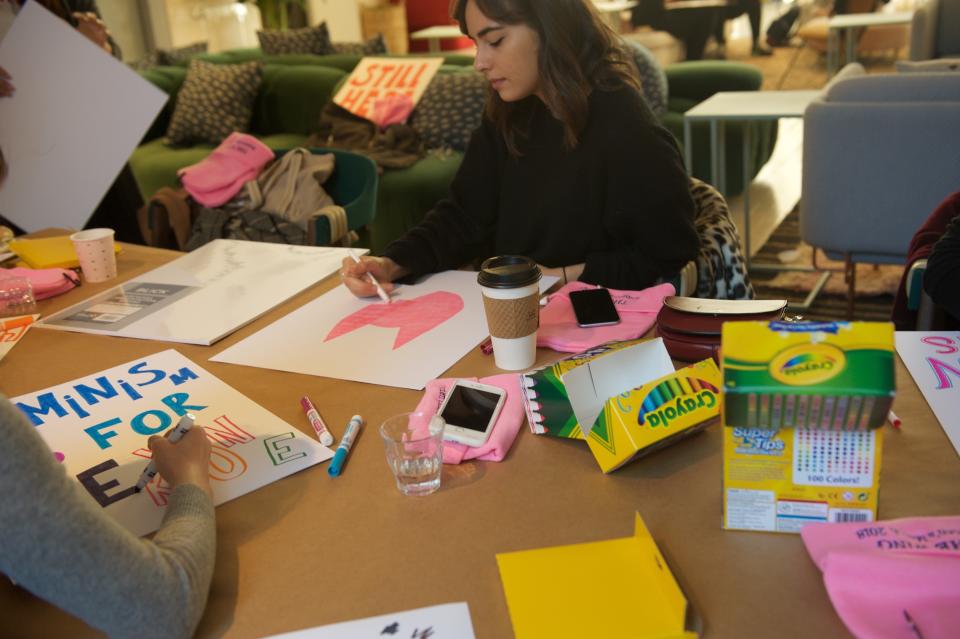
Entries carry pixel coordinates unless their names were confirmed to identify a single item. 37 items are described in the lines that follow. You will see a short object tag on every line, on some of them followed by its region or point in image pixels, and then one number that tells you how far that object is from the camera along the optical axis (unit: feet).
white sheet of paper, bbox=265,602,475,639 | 2.48
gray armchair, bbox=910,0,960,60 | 17.20
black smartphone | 4.32
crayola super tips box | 2.46
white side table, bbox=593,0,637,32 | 25.22
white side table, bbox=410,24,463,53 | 24.58
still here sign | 15.42
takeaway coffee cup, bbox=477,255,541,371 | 3.82
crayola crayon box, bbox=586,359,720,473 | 3.10
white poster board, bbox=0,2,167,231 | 6.47
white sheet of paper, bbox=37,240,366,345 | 4.96
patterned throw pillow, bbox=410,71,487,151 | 14.71
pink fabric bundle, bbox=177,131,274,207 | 9.32
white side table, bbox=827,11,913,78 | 19.11
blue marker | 3.33
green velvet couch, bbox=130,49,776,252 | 13.67
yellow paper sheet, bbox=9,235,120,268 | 6.08
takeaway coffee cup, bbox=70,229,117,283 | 5.81
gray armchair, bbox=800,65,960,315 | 9.33
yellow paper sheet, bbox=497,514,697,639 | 2.42
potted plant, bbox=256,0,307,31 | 24.97
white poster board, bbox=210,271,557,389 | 4.18
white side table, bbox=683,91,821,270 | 11.18
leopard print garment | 5.75
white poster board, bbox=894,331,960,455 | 3.35
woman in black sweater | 5.44
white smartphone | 3.40
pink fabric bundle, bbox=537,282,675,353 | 4.18
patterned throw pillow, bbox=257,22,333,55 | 20.44
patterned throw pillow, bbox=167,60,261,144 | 17.03
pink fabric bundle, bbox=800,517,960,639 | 2.30
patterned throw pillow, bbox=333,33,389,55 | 19.56
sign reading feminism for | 3.30
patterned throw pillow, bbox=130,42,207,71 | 20.22
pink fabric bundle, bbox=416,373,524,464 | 3.34
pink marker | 3.53
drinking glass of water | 3.18
